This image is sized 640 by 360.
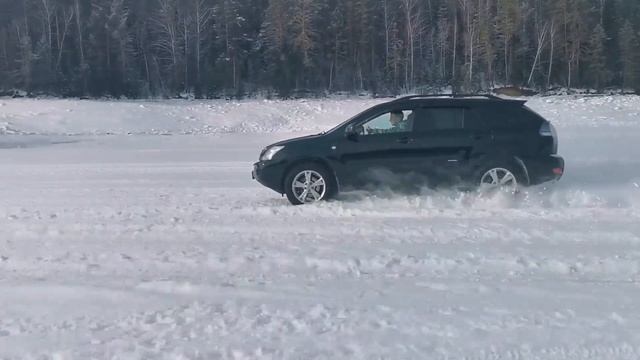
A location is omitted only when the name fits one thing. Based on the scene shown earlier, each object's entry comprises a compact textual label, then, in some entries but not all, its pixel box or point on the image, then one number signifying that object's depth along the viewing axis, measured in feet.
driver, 35.27
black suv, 34.58
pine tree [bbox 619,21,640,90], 151.74
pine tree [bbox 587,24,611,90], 157.28
